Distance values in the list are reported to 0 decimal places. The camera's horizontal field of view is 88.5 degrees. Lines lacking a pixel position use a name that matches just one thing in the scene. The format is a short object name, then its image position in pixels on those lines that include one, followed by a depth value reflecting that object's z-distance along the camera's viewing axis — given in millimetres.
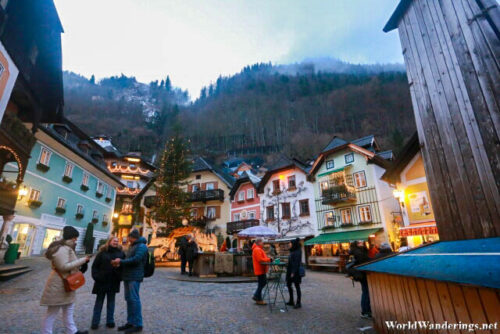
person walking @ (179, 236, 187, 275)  12961
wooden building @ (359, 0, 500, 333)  2732
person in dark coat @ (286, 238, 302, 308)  6469
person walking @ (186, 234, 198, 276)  12227
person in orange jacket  6727
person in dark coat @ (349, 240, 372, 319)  5496
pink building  28938
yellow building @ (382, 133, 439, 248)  12961
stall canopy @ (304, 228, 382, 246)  20338
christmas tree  23047
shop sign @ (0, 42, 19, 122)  7582
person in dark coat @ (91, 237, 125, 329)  4527
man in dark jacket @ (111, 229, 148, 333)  4316
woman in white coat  3572
